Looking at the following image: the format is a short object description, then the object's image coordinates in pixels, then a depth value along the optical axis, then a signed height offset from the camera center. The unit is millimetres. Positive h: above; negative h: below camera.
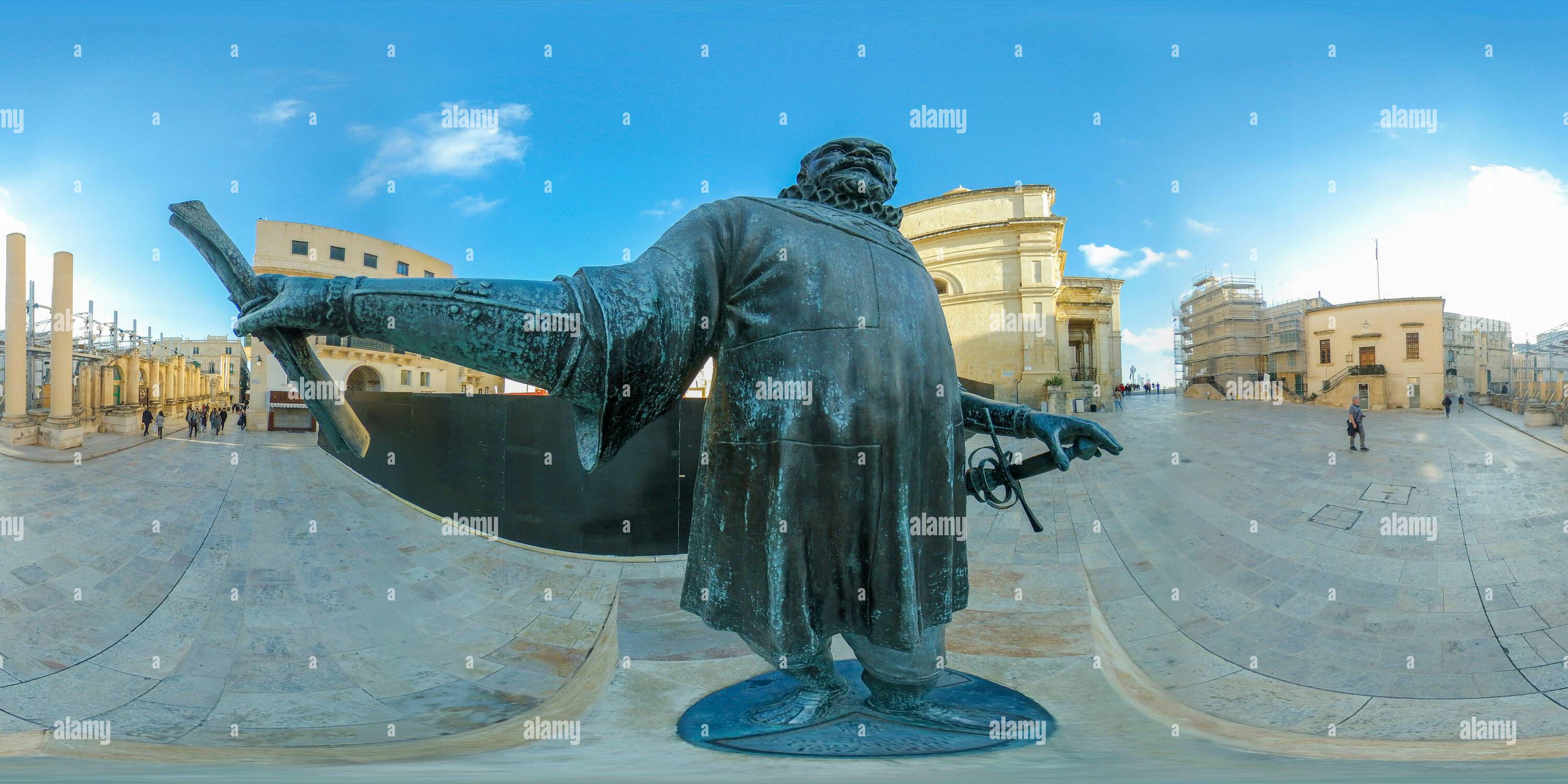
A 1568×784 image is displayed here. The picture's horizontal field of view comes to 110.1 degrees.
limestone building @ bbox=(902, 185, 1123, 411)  17172 +4285
